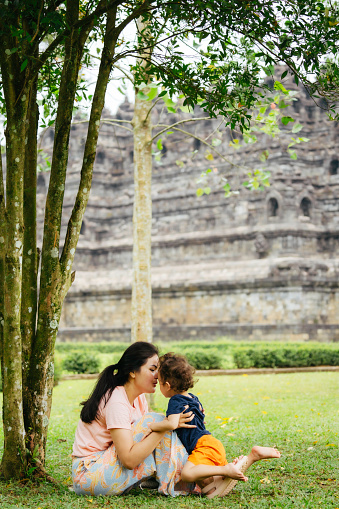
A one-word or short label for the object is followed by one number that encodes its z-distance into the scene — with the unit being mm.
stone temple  20438
